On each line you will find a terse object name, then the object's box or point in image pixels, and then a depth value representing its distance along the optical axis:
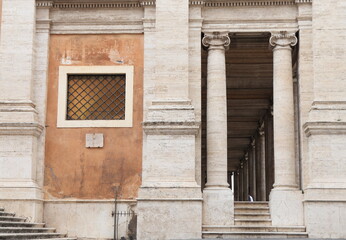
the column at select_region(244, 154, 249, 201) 37.47
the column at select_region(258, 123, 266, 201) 29.02
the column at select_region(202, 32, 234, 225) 18.22
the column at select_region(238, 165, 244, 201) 41.17
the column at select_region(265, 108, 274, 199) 25.97
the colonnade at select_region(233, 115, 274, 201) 27.05
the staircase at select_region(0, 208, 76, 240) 15.42
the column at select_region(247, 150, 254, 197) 34.48
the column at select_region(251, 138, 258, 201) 32.07
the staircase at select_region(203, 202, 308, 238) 17.70
